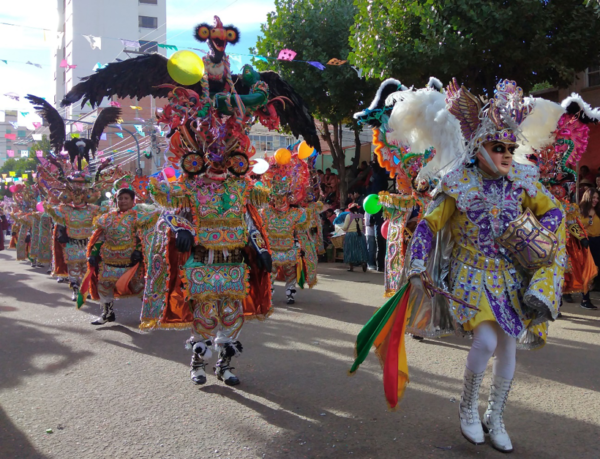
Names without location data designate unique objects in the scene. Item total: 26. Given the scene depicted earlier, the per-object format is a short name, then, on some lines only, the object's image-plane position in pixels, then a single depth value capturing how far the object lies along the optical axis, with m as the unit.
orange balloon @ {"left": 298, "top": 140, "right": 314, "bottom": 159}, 9.61
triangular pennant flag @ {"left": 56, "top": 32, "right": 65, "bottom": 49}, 19.55
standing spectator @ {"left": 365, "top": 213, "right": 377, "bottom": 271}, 13.48
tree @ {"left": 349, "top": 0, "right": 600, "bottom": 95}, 9.77
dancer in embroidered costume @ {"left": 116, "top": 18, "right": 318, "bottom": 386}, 4.91
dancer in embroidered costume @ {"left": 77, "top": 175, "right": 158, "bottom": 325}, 7.67
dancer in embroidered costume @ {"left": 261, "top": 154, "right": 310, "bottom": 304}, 9.31
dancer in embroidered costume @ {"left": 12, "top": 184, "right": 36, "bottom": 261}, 16.78
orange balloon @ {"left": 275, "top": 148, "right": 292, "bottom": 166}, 9.46
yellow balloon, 4.83
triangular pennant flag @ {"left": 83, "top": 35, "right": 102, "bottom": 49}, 16.48
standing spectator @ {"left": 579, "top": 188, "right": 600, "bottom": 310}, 8.49
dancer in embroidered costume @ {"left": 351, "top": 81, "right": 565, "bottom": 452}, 3.47
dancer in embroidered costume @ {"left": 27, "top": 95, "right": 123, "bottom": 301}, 9.96
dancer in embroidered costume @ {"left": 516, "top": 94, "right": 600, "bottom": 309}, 7.41
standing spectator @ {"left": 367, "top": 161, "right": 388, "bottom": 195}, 15.05
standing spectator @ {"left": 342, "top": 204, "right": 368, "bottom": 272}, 13.71
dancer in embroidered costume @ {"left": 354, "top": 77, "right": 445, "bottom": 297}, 6.39
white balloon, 5.88
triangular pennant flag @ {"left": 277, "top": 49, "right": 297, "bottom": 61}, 12.08
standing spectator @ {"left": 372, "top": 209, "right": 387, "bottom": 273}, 13.35
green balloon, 7.35
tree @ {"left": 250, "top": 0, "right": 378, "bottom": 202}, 15.35
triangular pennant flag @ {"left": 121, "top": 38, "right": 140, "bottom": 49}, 15.37
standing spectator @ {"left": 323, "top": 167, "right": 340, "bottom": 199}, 17.92
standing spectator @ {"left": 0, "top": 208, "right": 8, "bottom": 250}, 16.29
